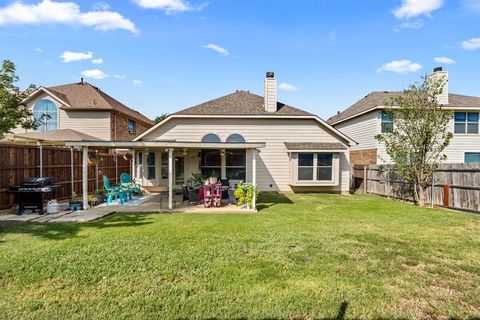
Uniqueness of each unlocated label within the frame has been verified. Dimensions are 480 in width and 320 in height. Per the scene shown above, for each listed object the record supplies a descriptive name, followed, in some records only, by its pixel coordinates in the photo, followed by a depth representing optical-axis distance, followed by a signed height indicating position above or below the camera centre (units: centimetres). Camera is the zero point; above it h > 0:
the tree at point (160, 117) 5581 +808
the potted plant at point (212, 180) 1088 -81
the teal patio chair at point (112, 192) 1112 -131
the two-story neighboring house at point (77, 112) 1905 +309
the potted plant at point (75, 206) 973 -158
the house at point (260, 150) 1497 +44
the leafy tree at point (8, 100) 817 +169
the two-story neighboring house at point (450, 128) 1770 +194
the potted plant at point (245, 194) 1035 -128
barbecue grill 888 -106
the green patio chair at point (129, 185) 1241 -115
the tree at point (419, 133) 1140 +103
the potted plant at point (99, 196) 1121 -146
